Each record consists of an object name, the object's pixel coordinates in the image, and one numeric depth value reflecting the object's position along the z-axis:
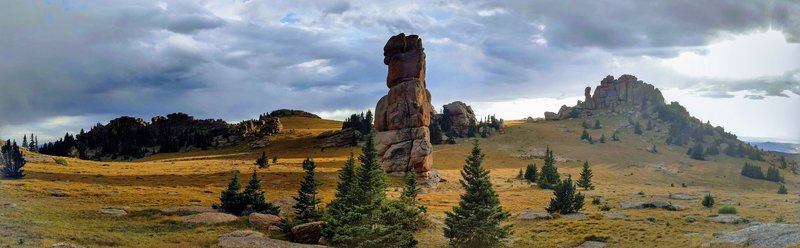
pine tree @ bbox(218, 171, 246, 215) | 57.78
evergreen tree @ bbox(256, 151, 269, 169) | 105.68
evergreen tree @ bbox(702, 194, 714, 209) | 61.68
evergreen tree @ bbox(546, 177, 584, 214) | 61.41
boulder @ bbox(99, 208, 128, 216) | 52.76
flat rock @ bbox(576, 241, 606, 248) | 42.29
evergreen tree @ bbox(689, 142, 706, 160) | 157.50
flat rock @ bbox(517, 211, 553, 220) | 58.35
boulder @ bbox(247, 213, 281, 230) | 51.95
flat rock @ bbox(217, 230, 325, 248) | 42.81
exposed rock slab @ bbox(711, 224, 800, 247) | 32.04
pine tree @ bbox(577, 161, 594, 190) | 92.00
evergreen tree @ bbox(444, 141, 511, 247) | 41.81
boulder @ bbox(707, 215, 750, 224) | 46.50
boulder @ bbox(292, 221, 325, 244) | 47.00
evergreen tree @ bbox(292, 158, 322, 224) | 52.75
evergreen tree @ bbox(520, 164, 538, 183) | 107.38
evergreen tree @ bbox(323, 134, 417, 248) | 41.78
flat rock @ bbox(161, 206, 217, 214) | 55.31
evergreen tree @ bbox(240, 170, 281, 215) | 58.25
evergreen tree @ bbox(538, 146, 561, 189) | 92.81
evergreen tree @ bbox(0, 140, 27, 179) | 74.12
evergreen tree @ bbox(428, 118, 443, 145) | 166.50
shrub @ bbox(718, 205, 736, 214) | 53.93
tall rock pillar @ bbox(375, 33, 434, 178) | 97.56
